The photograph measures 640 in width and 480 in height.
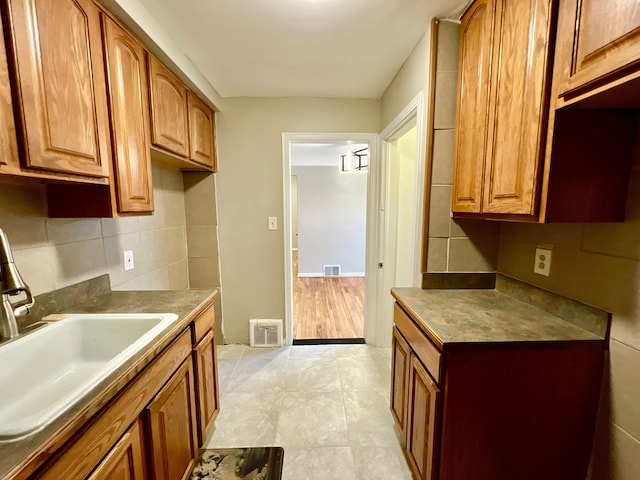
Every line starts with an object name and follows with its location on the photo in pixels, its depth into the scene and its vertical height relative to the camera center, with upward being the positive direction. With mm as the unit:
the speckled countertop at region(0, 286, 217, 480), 525 -457
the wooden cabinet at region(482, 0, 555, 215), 907 +398
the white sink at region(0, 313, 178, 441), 661 -506
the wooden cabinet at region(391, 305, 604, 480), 968 -709
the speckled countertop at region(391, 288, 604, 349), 991 -444
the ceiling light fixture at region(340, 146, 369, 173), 4009 +819
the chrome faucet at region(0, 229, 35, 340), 894 -249
